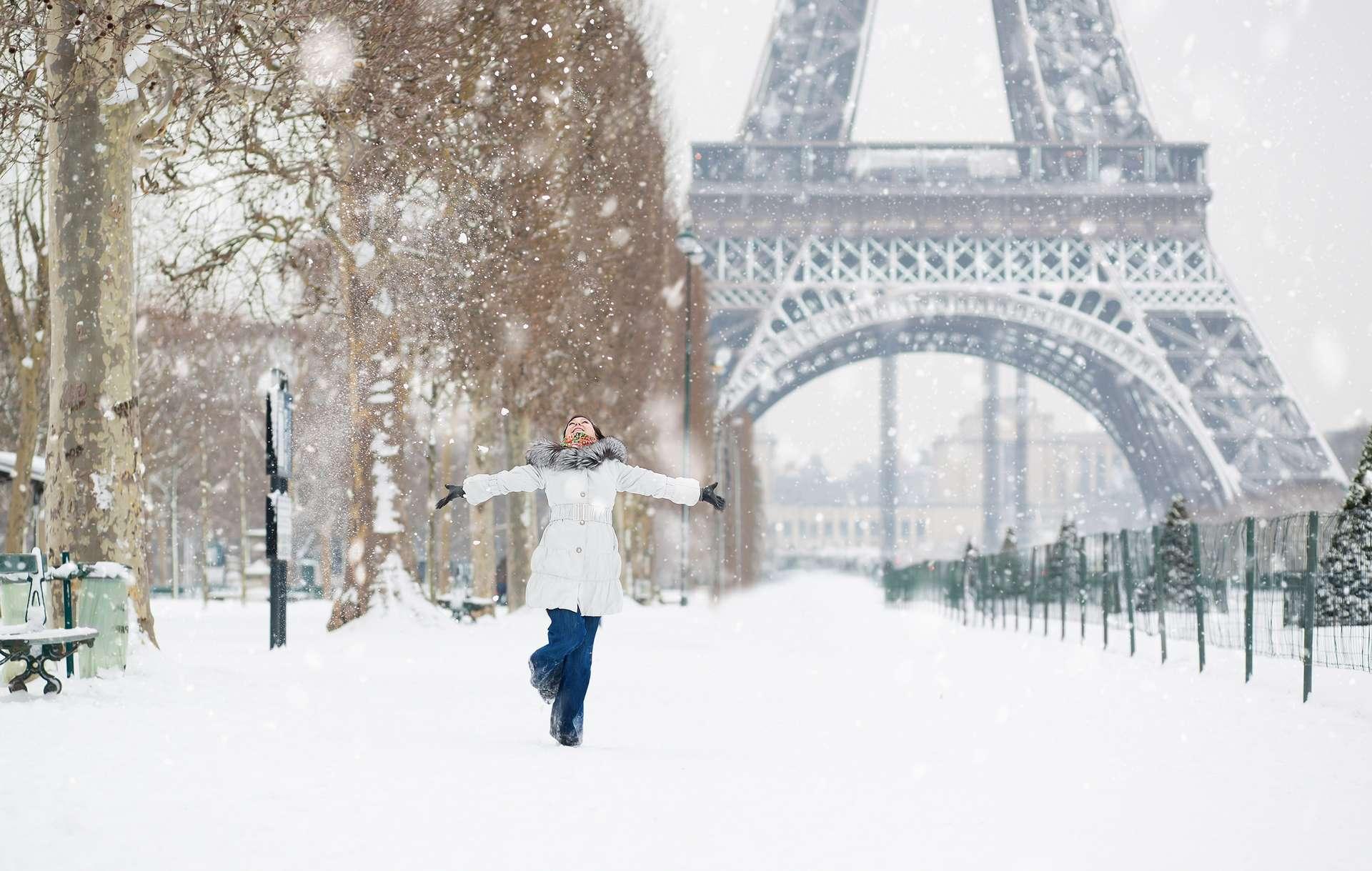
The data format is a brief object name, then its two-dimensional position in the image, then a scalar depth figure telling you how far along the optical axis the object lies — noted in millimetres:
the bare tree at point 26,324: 22016
